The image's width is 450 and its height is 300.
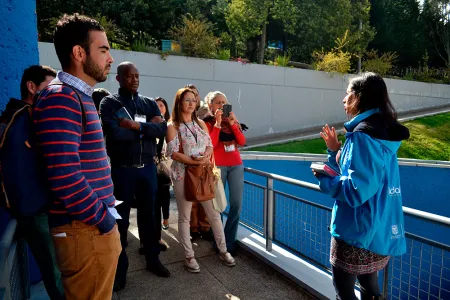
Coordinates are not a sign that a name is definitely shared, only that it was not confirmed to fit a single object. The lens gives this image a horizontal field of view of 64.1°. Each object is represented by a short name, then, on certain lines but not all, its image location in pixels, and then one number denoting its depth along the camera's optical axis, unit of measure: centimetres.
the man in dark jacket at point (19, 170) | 179
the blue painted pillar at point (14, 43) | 297
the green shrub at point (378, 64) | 1880
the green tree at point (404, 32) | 2572
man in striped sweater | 168
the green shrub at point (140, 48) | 1230
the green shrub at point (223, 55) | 1414
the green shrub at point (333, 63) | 1650
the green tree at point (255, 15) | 1705
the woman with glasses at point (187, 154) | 388
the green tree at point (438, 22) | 2720
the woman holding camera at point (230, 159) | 423
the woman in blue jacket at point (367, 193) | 208
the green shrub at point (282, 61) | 1586
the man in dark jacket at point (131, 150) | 342
